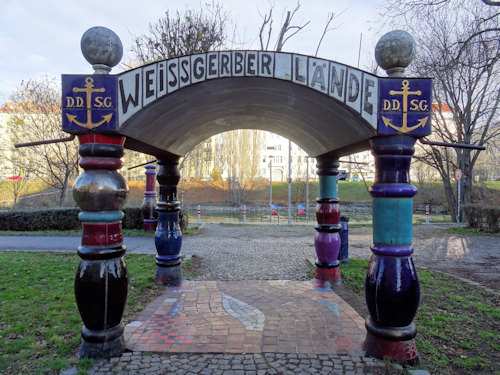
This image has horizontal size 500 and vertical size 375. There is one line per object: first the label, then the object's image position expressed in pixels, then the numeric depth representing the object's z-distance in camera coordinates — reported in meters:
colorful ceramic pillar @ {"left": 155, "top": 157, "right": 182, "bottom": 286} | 6.41
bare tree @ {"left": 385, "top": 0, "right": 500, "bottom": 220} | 17.59
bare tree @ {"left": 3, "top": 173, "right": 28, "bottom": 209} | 21.49
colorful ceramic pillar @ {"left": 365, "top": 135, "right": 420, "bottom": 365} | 3.48
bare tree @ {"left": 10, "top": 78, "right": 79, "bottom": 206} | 19.92
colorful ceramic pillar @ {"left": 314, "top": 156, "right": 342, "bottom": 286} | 6.47
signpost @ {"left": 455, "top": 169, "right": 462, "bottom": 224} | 17.56
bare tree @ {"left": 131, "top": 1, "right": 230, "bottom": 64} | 16.72
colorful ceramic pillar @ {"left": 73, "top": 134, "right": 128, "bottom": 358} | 3.55
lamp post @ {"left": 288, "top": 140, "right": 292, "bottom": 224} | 20.52
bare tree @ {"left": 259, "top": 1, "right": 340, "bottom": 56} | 14.99
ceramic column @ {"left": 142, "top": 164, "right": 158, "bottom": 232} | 14.61
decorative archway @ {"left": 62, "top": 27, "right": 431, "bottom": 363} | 3.54
